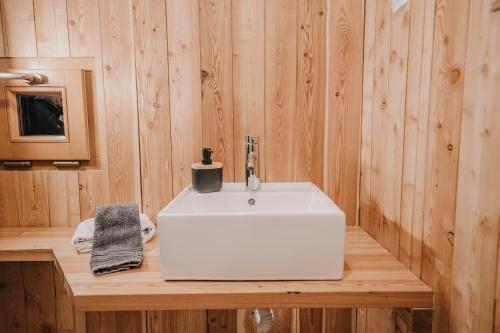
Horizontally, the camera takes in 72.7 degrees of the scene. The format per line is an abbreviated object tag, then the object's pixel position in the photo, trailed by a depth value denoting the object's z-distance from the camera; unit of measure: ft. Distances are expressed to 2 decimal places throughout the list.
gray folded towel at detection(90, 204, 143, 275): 3.40
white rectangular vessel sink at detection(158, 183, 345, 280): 3.05
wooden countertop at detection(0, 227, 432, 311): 2.99
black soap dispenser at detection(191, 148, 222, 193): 4.23
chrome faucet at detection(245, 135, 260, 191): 4.31
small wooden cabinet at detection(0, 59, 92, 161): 4.56
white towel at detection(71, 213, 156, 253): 3.92
